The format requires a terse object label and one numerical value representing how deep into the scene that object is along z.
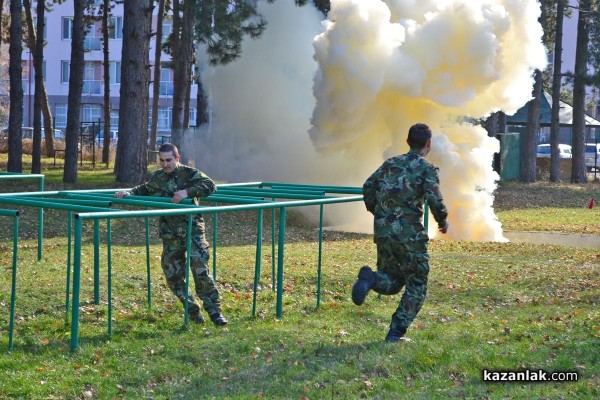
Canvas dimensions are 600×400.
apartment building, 66.44
